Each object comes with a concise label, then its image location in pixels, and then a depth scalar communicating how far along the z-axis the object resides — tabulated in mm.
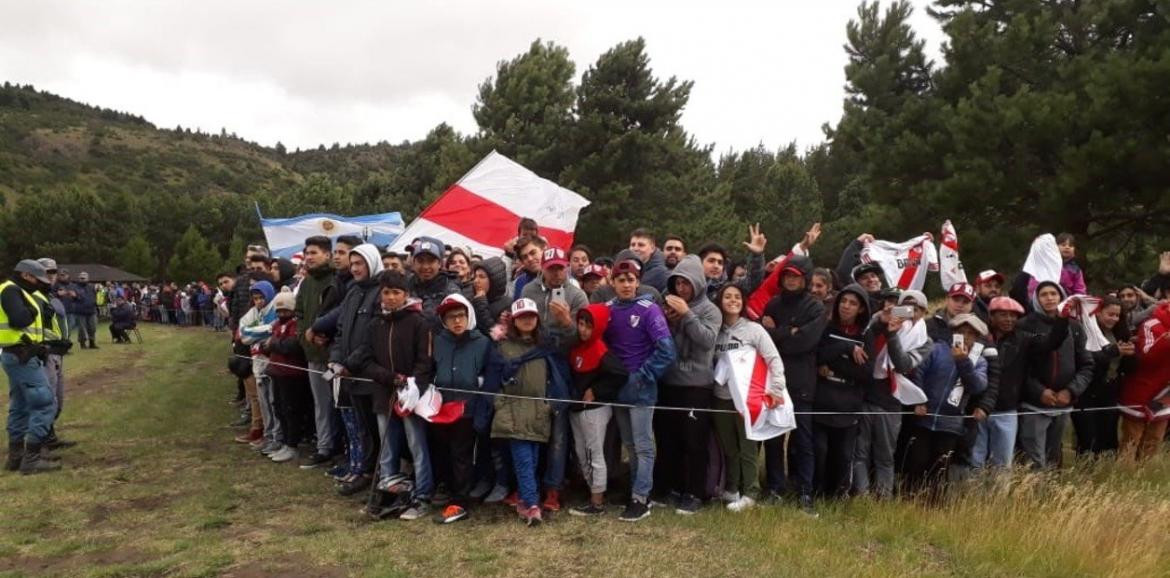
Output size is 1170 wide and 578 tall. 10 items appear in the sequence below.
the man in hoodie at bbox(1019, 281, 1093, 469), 6055
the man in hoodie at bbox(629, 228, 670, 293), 6633
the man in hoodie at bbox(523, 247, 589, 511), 5336
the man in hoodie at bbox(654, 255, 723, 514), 5320
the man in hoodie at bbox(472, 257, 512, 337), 5695
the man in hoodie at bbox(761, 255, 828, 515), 5430
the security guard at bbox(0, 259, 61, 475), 6668
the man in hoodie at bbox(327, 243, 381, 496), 5840
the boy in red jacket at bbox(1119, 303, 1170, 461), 6633
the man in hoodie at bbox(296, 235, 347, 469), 6633
